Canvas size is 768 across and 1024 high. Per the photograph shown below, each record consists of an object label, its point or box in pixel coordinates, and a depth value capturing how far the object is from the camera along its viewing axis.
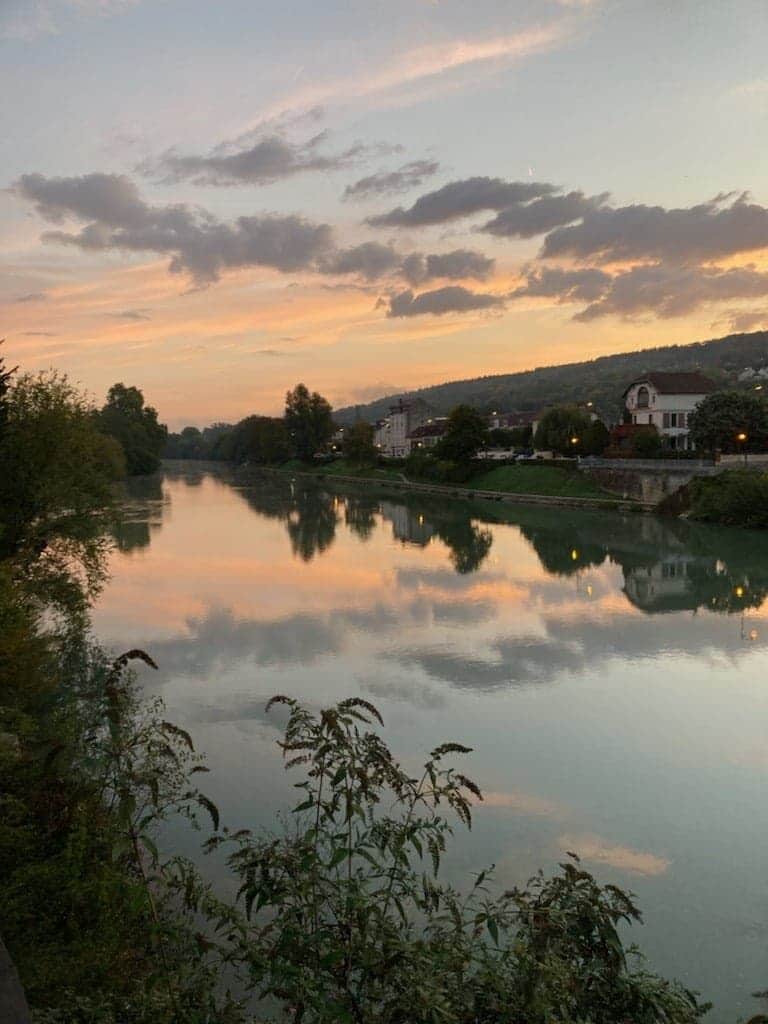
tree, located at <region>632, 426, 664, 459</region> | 63.19
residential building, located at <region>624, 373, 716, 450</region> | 71.75
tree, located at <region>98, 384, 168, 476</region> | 100.88
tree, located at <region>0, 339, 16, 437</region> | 22.35
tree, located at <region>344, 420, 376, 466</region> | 108.38
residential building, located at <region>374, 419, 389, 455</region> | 166.25
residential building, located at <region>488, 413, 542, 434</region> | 135.89
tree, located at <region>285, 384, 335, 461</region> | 132.25
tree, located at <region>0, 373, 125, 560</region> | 22.84
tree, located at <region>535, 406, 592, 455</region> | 74.44
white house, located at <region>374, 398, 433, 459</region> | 152.38
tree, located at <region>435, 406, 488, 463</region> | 78.00
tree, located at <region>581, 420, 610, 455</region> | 70.75
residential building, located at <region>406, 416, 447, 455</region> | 127.12
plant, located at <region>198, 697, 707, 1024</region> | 3.88
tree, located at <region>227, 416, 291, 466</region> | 143.65
